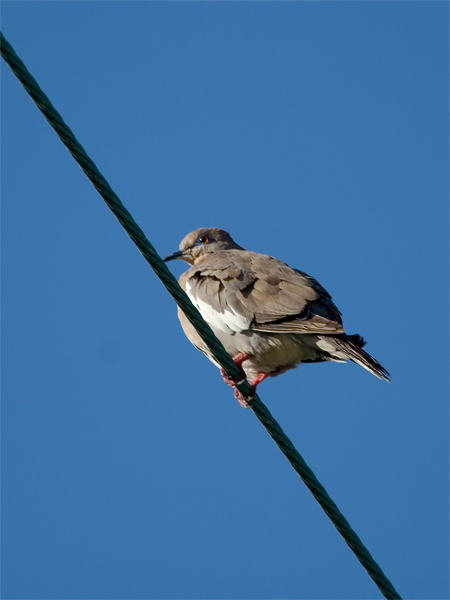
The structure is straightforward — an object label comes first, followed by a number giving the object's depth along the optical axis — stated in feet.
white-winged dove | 33.66
